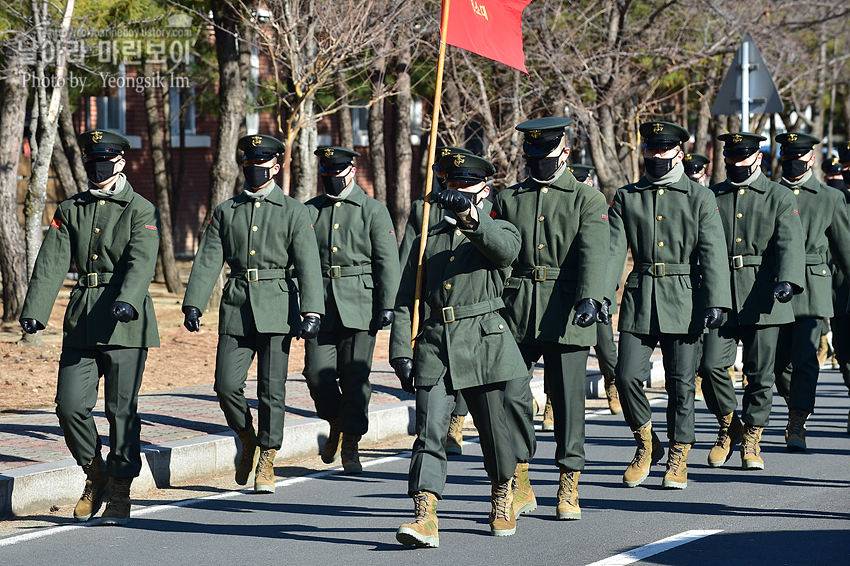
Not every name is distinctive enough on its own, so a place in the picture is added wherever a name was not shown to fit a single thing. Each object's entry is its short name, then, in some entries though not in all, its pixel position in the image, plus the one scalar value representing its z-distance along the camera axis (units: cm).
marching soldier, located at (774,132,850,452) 1730
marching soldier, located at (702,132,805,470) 1608
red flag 1377
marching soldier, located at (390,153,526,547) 1174
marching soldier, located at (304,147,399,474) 1644
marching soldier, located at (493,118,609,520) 1311
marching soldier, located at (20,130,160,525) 1326
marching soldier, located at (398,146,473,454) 1630
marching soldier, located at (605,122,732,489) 1474
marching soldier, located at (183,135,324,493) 1477
